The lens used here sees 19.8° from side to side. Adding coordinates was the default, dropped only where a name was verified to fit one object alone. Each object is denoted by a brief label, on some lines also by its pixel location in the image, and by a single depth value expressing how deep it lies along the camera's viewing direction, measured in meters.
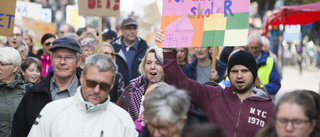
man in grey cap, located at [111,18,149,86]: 15.28
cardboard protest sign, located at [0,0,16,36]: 11.58
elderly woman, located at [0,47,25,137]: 9.63
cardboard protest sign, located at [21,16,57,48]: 20.99
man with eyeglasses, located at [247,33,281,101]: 14.67
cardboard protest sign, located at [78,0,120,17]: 15.18
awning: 20.31
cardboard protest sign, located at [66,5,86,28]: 27.57
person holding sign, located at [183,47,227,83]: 13.48
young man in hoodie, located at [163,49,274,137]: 7.86
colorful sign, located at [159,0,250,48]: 8.88
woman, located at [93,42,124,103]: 12.21
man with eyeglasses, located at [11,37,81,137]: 8.41
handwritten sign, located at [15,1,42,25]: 22.36
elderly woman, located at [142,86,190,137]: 5.43
